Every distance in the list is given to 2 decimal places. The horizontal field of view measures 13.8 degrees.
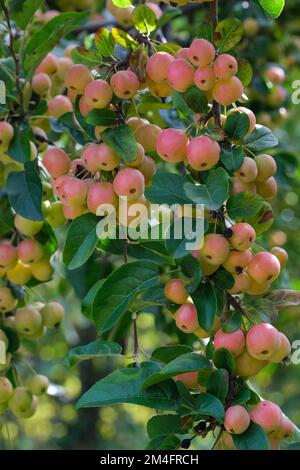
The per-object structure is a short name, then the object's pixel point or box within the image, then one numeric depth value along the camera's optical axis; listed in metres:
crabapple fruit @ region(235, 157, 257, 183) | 1.00
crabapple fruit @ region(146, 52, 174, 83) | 1.03
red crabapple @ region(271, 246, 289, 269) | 1.05
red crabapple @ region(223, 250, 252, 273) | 0.98
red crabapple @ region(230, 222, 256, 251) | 0.97
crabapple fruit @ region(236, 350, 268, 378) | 0.97
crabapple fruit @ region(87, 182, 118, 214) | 1.01
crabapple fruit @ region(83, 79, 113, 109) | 1.02
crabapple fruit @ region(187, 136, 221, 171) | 0.97
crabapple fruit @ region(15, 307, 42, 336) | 1.23
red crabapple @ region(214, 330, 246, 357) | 0.97
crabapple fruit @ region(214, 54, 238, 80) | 0.99
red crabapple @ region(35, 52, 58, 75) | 1.31
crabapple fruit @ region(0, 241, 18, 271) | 1.18
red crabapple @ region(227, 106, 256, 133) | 1.01
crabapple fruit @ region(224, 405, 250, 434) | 0.92
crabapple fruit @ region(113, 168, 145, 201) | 1.00
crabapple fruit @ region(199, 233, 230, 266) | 0.96
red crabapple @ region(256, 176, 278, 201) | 1.04
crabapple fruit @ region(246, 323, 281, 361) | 0.95
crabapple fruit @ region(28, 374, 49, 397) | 1.26
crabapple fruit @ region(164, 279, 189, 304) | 0.99
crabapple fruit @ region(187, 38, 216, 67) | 0.99
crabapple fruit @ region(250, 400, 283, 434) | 0.94
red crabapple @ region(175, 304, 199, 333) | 0.98
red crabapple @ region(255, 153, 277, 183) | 1.03
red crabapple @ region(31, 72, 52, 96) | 1.25
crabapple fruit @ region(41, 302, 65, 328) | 1.26
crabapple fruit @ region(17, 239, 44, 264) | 1.18
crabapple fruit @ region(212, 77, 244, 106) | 0.99
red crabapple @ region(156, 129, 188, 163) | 1.00
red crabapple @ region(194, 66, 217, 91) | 1.00
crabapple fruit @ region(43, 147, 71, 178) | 1.09
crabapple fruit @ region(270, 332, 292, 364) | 0.98
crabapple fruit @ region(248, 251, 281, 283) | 0.97
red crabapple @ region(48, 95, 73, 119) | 1.25
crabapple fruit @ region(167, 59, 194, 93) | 1.01
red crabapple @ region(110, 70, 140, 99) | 1.02
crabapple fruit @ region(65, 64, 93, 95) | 1.06
